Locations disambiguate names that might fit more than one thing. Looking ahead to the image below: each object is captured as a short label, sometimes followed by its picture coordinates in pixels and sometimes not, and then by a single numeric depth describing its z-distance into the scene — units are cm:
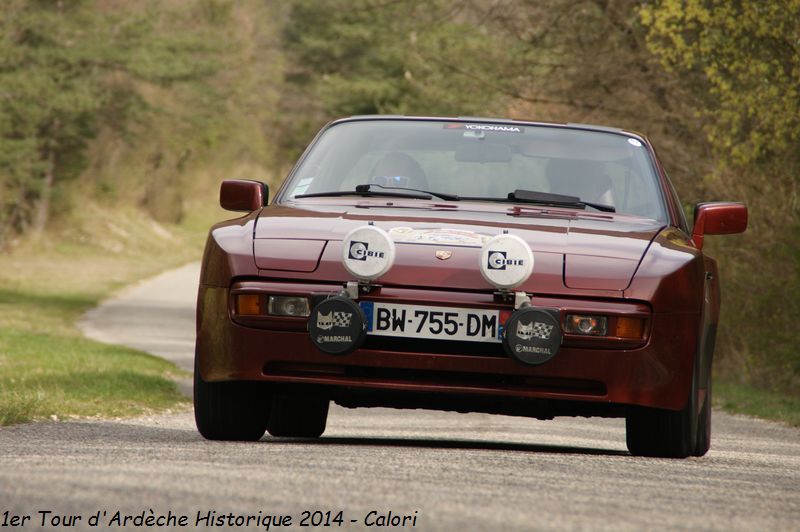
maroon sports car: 1417
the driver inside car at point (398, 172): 1678
